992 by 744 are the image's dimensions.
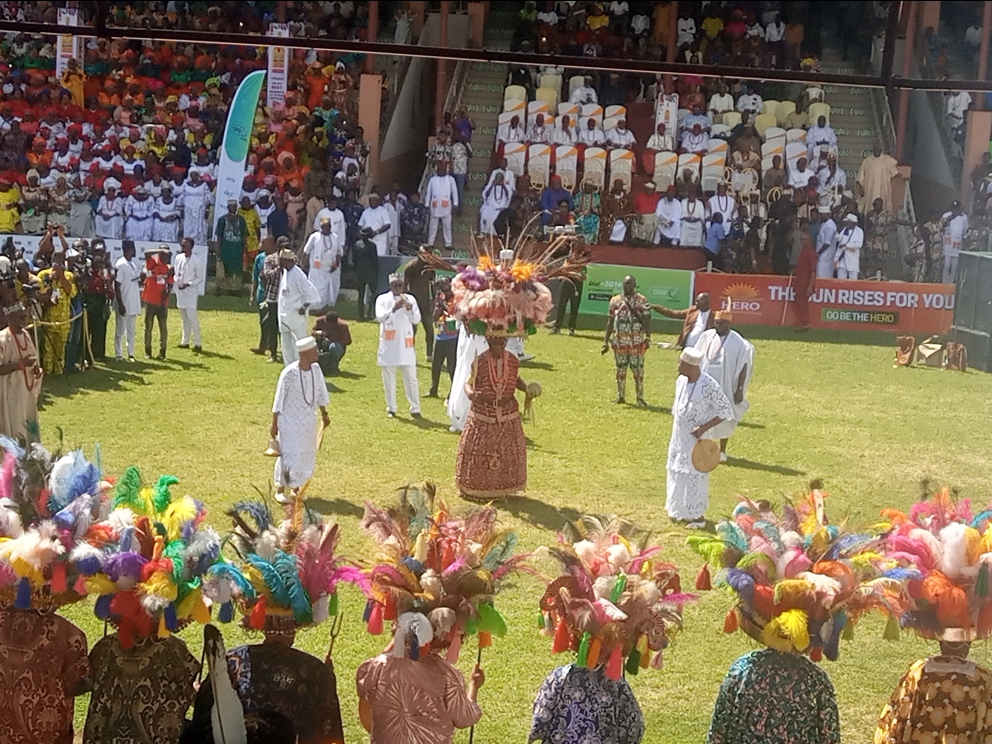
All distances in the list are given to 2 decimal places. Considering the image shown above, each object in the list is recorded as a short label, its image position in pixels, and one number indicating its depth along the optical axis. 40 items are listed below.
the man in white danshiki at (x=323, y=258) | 21.05
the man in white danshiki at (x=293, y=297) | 16.22
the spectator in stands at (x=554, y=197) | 23.86
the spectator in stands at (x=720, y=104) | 26.02
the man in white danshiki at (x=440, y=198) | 24.14
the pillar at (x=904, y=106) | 24.73
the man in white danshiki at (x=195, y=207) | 22.89
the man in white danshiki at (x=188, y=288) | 17.89
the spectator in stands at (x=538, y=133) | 25.45
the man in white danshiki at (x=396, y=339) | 14.68
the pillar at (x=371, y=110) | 25.05
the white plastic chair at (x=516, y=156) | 25.25
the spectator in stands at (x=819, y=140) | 25.30
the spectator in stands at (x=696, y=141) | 25.16
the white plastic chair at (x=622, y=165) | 25.00
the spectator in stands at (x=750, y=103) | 26.09
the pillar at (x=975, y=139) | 25.41
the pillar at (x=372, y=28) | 24.61
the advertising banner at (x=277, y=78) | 25.31
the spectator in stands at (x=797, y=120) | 25.94
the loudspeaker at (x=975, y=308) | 19.17
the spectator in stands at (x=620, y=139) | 25.39
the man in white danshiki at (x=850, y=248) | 22.72
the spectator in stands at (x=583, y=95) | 26.02
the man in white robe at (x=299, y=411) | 10.84
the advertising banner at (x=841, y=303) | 21.70
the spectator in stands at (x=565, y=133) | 25.33
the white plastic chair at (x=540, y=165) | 25.11
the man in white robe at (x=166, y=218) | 22.66
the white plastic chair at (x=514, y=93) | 26.30
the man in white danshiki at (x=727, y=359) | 12.83
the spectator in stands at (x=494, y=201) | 24.17
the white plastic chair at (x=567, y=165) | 25.06
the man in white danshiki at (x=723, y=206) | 23.52
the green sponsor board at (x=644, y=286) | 21.70
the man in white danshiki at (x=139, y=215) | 22.69
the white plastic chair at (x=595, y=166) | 25.06
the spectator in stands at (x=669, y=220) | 23.50
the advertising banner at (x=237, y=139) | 23.41
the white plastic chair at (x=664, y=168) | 24.78
